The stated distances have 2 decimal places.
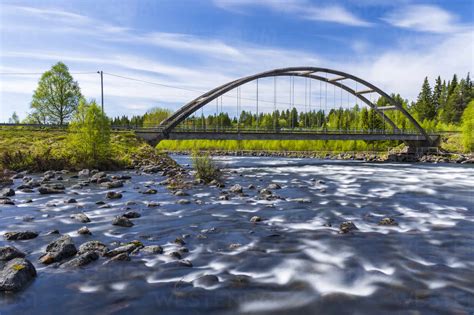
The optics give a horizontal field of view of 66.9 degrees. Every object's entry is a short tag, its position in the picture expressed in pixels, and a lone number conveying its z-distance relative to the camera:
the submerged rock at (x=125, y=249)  11.02
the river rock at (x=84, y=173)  32.33
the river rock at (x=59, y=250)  10.47
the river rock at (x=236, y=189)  24.05
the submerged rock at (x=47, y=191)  22.58
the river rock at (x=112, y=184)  25.73
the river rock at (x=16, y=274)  8.70
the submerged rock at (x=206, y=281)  9.31
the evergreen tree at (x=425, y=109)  125.78
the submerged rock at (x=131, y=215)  16.17
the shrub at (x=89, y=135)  36.28
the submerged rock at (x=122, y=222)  14.77
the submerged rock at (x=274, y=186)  27.52
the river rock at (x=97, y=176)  28.52
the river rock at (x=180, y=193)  22.47
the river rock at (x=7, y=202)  18.89
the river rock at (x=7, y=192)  21.20
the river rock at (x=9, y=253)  10.34
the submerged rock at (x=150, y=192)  22.92
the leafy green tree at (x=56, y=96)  63.41
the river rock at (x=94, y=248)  11.11
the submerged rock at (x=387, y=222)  15.76
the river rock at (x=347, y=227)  14.46
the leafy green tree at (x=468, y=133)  70.37
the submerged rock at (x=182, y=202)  19.83
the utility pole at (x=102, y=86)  58.76
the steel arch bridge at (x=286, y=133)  51.38
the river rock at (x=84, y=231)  13.43
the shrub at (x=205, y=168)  28.52
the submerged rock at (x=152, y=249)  11.47
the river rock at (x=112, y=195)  21.29
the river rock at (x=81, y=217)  15.45
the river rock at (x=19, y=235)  12.66
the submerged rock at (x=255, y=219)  15.93
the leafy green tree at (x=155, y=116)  134.04
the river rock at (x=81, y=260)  10.22
